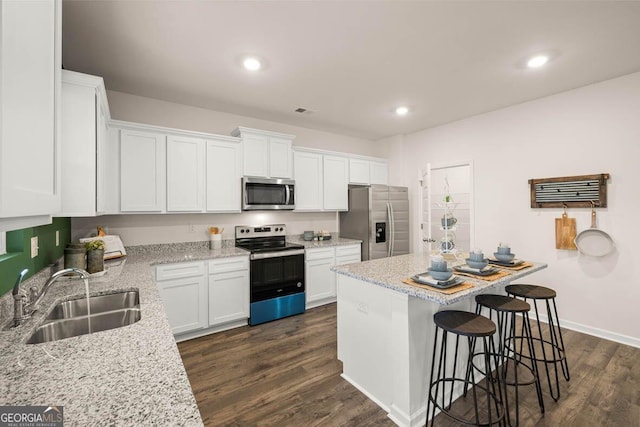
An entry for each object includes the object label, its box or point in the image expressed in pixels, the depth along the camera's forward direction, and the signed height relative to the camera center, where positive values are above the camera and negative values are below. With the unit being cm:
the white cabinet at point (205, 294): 293 -84
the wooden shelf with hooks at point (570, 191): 305 +26
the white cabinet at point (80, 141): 187 +52
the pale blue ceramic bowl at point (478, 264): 210 -37
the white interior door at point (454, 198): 422 +27
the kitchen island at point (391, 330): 180 -80
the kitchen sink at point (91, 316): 150 -57
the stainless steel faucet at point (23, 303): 129 -40
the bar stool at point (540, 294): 212 -63
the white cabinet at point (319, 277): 387 -85
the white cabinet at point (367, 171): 483 +78
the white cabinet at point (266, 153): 369 +86
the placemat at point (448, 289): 165 -44
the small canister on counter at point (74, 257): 213 -29
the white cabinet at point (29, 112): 55 +25
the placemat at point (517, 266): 221 -41
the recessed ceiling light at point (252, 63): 254 +141
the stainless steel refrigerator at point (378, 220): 439 -7
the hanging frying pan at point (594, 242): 303 -30
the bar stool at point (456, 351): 164 -91
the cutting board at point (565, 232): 321 -21
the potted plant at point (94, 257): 221 -31
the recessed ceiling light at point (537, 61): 255 +141
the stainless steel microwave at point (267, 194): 364 +31
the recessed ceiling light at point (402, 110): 378 +144
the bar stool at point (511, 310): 192 -65
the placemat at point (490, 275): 195 -43
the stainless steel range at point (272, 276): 339 -74
